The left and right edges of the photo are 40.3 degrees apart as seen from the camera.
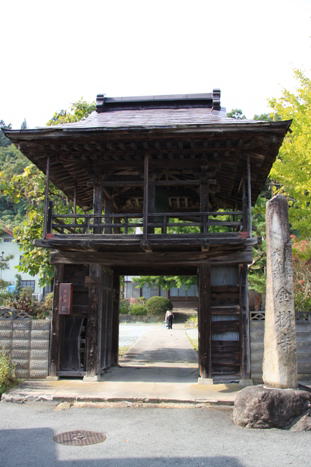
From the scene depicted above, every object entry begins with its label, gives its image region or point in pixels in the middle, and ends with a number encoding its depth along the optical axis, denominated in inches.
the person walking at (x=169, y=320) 1333.7
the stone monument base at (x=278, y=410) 297.7
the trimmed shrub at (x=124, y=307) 1686.8
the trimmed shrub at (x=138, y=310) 1686.8
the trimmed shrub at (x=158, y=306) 1679.4
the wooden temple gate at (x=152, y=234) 431.5
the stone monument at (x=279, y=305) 317.1
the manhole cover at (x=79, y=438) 271.0
